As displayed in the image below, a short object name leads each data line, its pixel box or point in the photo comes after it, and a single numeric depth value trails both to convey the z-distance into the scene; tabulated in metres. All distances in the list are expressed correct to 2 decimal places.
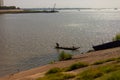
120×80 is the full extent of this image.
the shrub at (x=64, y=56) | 28.89
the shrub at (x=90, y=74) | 13.86
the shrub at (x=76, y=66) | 18.68
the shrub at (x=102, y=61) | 19.48
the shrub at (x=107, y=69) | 14.82
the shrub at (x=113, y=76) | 12.01
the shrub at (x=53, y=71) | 18.28
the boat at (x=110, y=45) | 33.33
